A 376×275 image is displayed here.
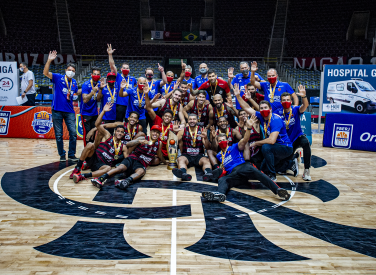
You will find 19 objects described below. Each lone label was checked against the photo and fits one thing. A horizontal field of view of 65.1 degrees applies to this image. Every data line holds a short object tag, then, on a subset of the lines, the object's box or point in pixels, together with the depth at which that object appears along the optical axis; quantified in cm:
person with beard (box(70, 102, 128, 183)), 601
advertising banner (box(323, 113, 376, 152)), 872
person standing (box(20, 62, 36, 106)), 999
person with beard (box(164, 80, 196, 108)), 722
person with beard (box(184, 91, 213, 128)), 709
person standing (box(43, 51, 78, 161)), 707
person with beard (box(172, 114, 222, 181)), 638
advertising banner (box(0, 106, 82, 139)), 1023
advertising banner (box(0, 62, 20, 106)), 1079
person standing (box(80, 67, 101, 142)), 696
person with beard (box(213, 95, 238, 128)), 684
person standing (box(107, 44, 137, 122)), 716
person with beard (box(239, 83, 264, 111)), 661
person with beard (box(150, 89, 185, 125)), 704
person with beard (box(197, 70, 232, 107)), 748
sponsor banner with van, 1052
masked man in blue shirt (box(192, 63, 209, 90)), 766
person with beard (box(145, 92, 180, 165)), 662
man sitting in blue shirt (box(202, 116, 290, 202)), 477
